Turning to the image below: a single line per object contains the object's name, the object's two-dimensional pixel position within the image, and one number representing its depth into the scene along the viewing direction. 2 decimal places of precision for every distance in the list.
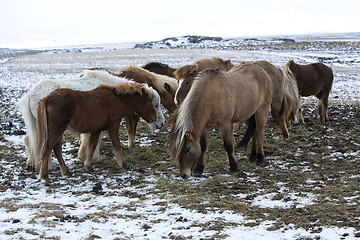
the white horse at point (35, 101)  13.81
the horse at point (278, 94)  16.53
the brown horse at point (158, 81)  18.86
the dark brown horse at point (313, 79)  22.89
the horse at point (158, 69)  22.09
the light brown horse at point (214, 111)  12.05
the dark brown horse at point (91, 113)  12.86
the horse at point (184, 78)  16.73
